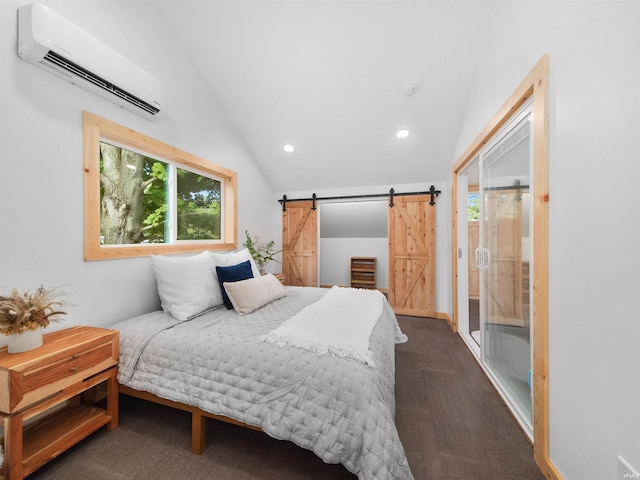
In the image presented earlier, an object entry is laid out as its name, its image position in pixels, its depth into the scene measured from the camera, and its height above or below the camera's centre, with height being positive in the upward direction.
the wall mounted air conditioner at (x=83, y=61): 1.46 +1.16
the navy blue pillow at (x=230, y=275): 2.25 -0.33
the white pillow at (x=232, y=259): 2.53 -0.20
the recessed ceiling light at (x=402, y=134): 3.23 +1.33
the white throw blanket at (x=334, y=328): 1.38 -0.57
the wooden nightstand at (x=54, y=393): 1.18 -0.80
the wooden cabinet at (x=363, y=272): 5.44 -0.71
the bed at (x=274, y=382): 1.11 -0.75
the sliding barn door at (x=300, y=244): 4.57 -0.09
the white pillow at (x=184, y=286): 2.02 -0.39
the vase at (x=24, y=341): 1.32 -0.53
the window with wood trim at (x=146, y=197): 1.88 +0.41
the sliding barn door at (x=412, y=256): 3.92 -0.27
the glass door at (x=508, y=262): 1.74 -0.19
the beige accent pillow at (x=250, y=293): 2.10 -0.47
